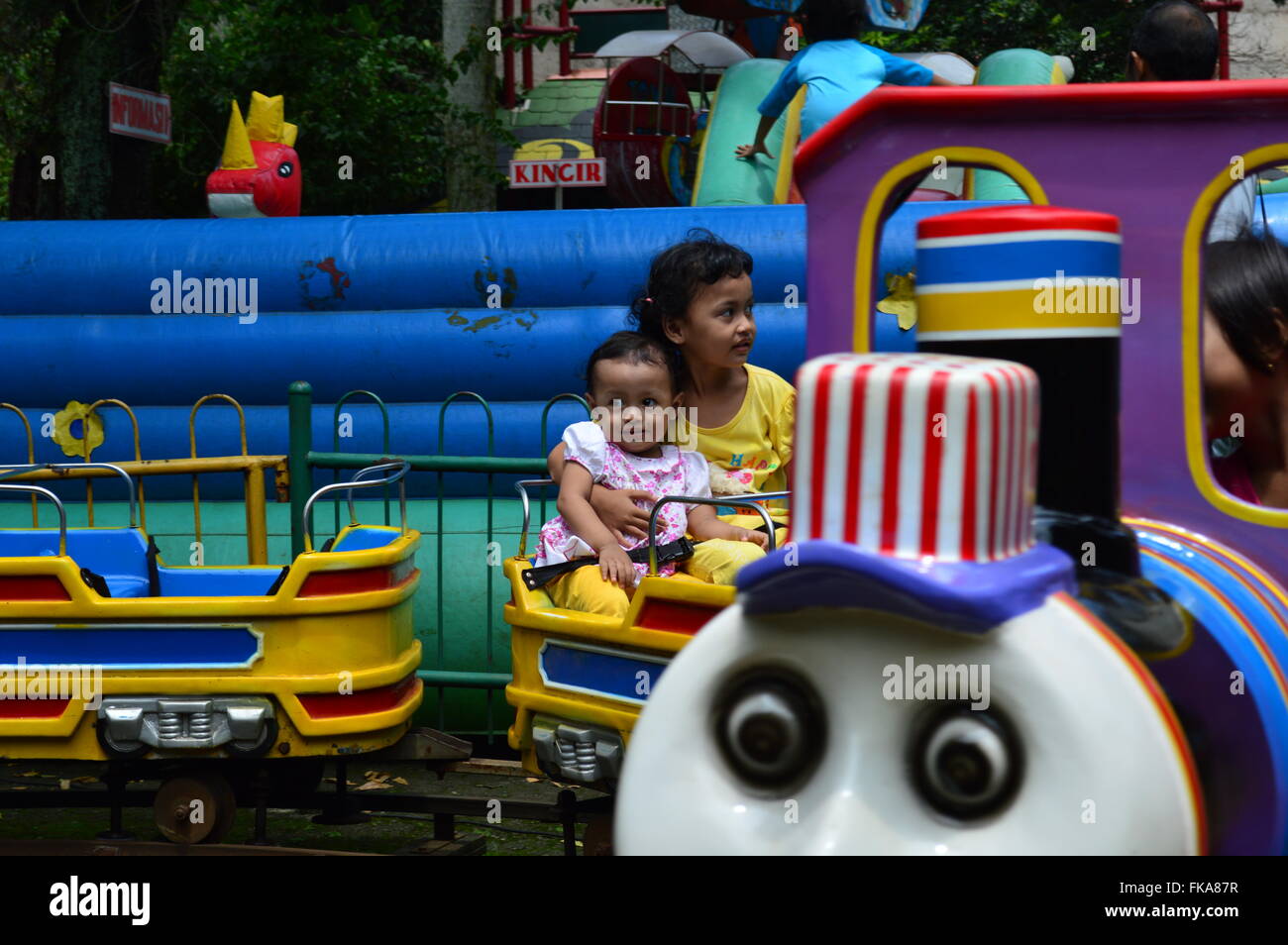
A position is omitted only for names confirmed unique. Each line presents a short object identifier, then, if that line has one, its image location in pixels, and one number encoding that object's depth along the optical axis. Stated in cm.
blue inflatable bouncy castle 552
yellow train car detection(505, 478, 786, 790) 284
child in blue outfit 570
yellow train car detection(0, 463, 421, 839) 342
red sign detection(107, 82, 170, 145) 696
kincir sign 1107
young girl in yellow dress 328
